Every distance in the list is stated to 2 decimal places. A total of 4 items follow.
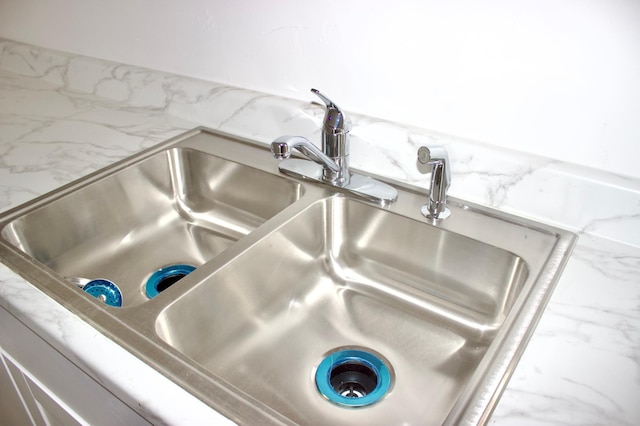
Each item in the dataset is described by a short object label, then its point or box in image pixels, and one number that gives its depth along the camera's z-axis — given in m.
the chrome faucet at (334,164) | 0.90
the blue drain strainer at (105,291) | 0.91
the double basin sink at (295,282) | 0.69
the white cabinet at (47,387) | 0.65
